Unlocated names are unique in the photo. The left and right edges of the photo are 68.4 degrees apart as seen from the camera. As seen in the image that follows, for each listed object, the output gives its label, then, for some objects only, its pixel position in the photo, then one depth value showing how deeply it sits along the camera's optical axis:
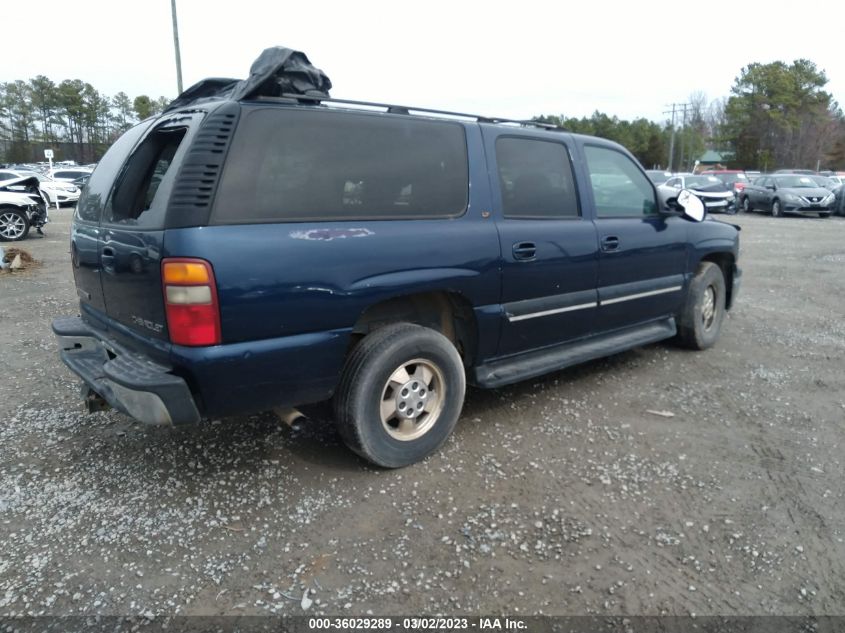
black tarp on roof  2.93
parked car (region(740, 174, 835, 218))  21.20
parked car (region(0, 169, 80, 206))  25.36
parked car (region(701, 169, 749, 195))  25.63
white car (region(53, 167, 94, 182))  29.25
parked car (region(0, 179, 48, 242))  13.03
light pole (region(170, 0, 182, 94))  18.08
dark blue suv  2.72
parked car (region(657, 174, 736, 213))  22.25
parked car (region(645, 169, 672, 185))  25.48
